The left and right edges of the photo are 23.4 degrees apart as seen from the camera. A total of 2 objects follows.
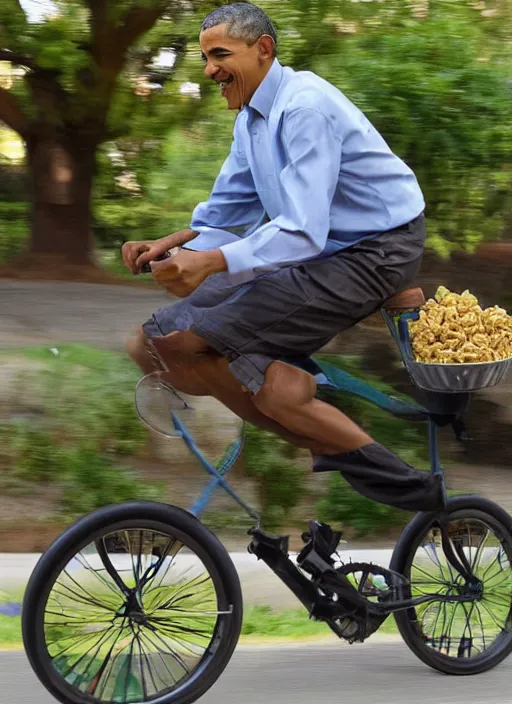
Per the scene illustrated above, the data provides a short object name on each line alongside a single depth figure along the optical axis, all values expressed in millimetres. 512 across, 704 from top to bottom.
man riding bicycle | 3205
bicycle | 3447
